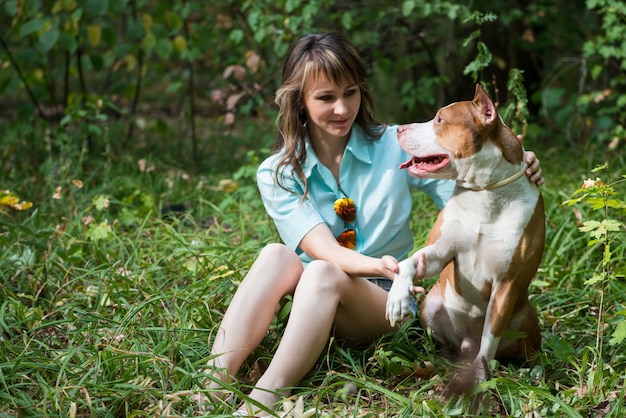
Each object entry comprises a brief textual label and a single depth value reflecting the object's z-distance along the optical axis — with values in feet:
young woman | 7.97
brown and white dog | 7.41
